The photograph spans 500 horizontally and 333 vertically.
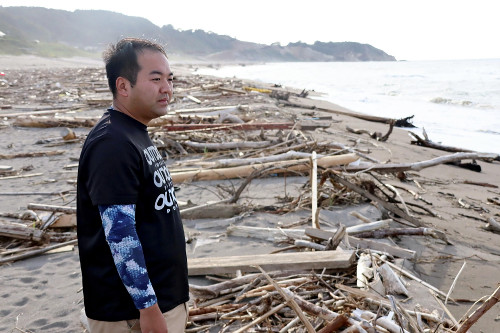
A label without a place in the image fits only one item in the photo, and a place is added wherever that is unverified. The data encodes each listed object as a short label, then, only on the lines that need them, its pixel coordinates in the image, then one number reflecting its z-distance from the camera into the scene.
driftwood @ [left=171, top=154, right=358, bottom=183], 6.14
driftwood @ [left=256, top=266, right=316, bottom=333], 1.97
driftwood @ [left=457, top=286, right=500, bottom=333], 1.68
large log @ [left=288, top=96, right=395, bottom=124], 14.83
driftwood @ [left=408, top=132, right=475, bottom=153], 9.82
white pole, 4.05
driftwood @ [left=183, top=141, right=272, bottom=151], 7.54
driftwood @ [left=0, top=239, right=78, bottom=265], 3.95
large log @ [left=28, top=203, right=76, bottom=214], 4.67
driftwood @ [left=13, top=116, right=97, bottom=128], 11.10
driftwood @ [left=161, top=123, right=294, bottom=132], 8.93
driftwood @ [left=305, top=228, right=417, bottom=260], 3.69
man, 1.52
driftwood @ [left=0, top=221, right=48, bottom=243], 4.23
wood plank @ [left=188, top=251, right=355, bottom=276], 3.21
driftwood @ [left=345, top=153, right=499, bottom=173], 4.91
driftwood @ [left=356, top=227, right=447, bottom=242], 4.16
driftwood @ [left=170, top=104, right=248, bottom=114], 11.73
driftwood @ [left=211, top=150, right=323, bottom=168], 6.42
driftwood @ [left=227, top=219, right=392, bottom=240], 4.07
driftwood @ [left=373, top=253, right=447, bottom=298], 3.22
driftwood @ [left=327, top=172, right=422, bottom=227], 4.64
